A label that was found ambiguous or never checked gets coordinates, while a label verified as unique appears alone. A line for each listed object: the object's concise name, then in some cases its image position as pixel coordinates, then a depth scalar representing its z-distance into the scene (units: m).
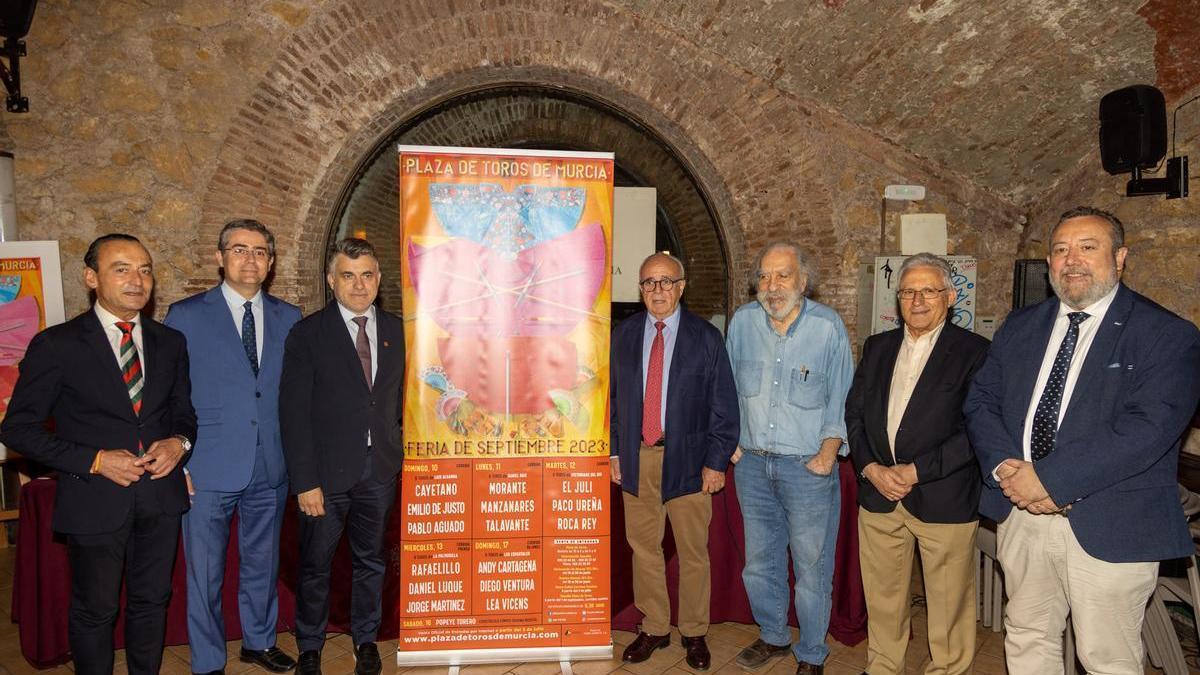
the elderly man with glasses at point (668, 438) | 3.27
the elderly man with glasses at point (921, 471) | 2.77
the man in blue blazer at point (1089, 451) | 2.30
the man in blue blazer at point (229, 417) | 3.08
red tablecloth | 3.33
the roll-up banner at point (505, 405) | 3.16
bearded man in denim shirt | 3.13
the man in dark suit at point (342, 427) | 3.05
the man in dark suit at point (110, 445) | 2.58
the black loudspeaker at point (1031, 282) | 5.39
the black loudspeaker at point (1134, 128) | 4.44
